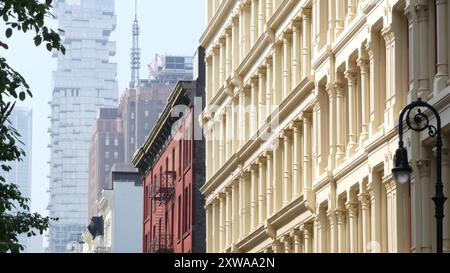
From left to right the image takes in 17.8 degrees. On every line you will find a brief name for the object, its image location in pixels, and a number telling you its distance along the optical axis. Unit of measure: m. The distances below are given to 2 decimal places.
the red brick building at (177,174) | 84.50
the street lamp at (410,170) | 28.31
